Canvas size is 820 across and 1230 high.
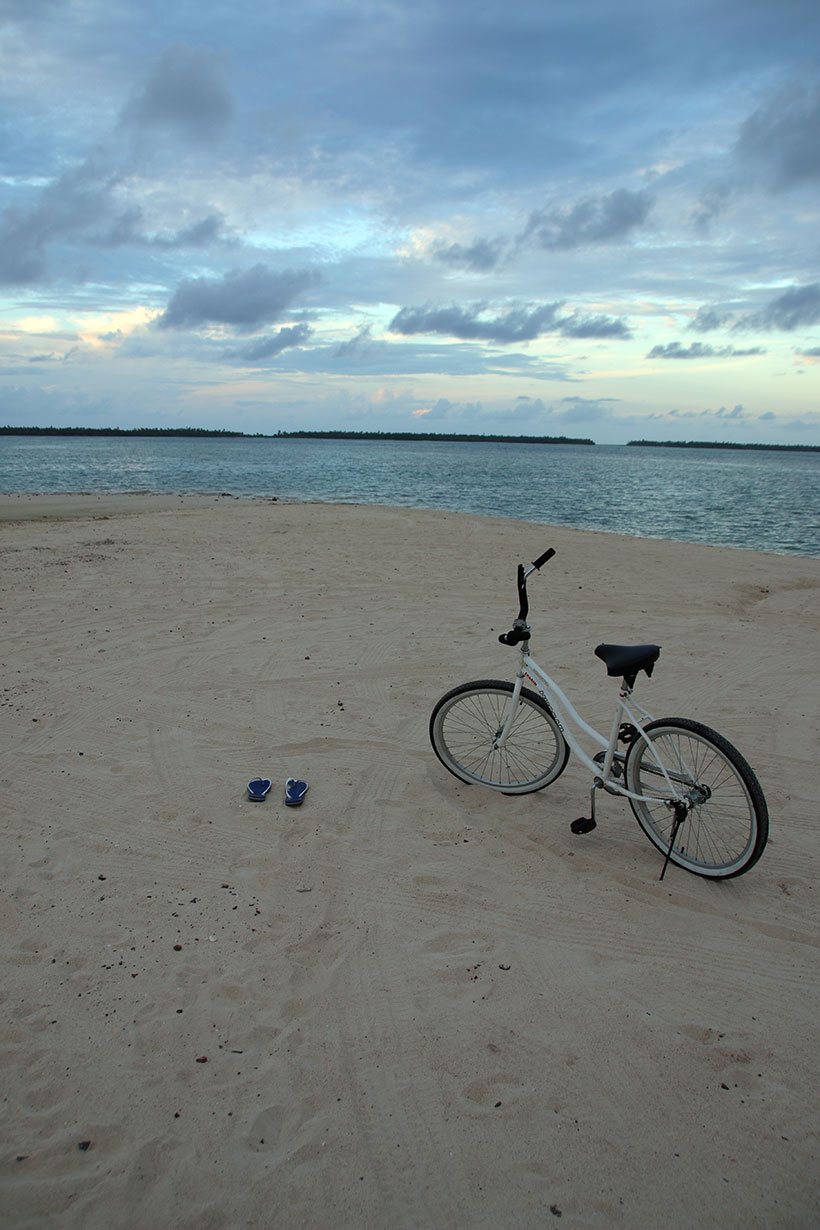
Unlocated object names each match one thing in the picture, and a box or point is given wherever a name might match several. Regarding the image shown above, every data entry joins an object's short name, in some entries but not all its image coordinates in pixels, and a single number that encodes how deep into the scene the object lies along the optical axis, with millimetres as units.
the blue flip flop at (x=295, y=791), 4453
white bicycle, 3660
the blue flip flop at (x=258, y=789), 4500
